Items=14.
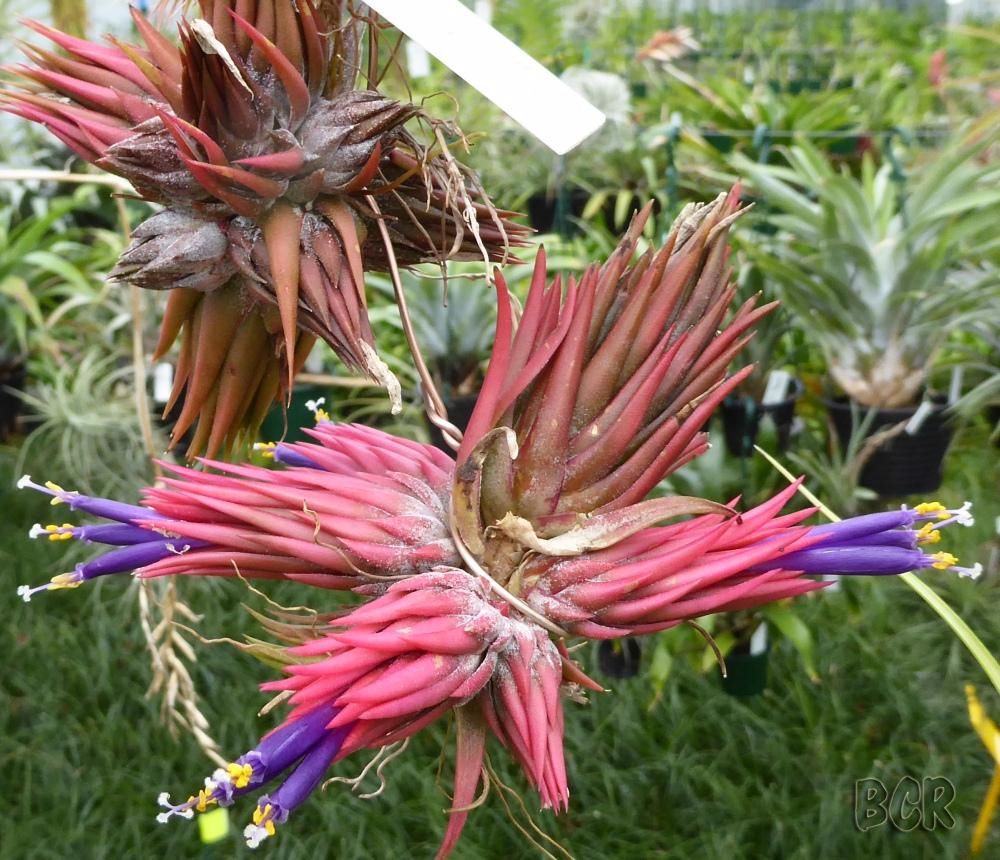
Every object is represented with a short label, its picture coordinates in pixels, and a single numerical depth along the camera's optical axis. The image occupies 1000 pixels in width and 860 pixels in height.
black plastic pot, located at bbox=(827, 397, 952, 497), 1.65
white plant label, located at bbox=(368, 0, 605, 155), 0.29
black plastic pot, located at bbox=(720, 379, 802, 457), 1.55
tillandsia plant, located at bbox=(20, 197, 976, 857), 0.29
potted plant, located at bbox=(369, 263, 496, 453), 1.85
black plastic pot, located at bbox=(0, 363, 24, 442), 2.25
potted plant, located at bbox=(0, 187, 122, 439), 2.05
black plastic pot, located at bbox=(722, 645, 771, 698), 1.31
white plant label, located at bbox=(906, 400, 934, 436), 1.61
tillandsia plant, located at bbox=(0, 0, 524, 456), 0.33
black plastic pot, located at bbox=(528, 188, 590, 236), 2.80
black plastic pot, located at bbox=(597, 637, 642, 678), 1.38
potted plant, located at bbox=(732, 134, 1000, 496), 1.62
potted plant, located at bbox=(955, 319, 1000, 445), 1.56
